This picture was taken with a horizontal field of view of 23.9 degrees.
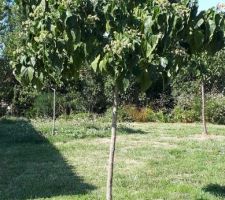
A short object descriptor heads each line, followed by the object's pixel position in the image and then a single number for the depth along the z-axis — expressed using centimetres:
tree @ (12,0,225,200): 452
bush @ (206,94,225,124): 2152
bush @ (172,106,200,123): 2181
